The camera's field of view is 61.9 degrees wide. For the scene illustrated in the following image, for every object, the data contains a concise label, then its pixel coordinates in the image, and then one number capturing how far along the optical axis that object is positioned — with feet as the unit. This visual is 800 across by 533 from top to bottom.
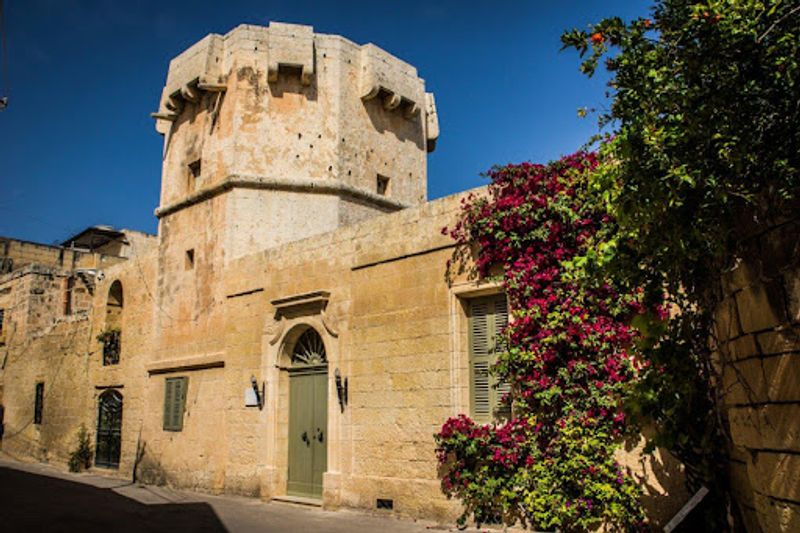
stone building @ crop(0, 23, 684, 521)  28.66
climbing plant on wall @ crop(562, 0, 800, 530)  11.34
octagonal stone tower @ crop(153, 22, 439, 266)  42.32
